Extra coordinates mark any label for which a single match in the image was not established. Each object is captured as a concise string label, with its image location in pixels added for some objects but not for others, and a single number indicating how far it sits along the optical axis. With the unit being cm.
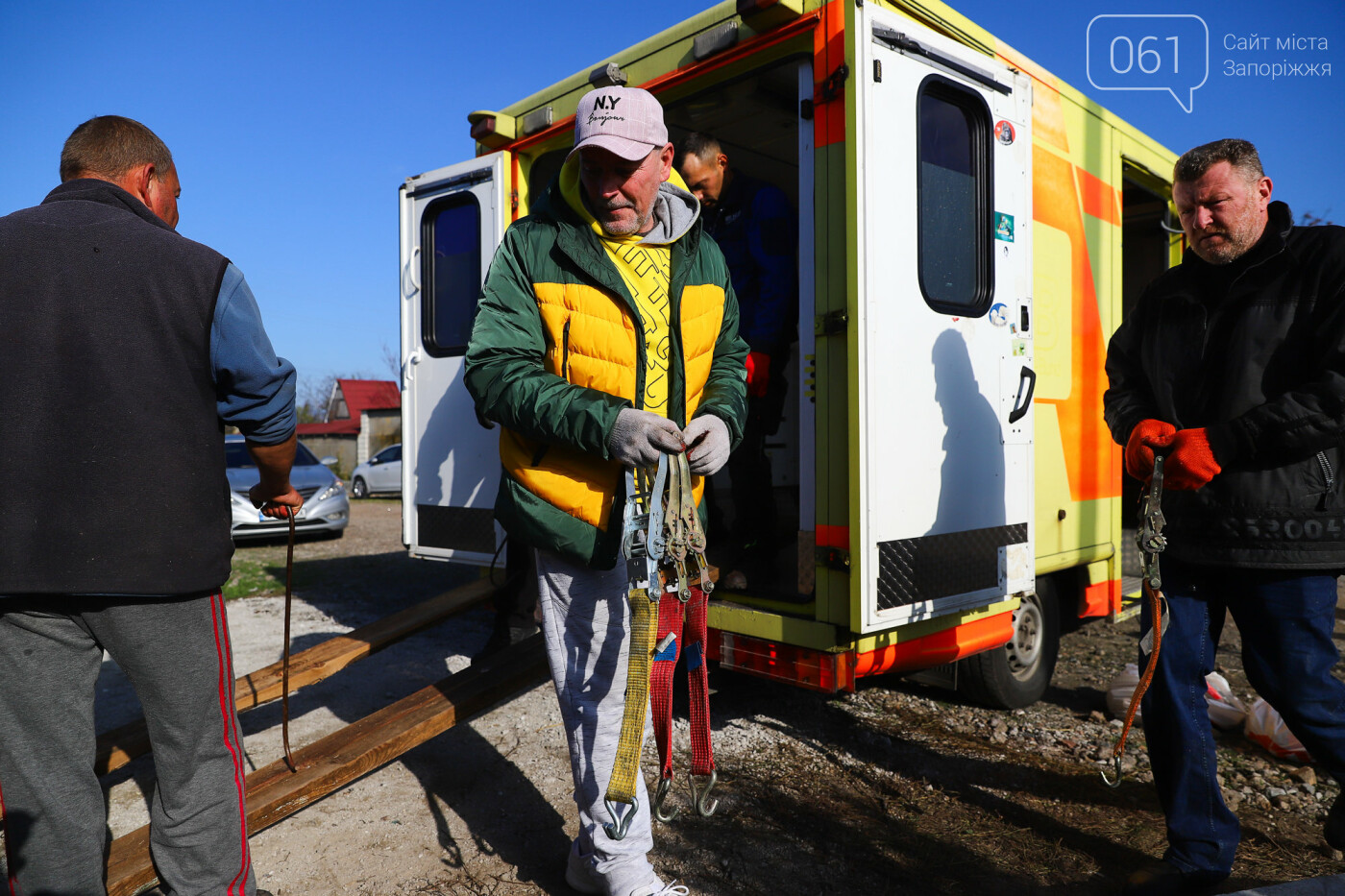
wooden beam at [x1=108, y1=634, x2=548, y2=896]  206
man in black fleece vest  165
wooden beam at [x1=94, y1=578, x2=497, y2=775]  262
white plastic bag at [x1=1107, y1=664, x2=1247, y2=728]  364
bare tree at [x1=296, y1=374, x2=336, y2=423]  6098
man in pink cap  199
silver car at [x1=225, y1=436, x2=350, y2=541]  964
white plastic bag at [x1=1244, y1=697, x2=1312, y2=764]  331
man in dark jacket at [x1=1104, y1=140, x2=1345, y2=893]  214
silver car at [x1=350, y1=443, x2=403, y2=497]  1883
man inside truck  363
